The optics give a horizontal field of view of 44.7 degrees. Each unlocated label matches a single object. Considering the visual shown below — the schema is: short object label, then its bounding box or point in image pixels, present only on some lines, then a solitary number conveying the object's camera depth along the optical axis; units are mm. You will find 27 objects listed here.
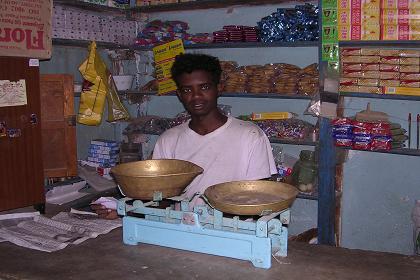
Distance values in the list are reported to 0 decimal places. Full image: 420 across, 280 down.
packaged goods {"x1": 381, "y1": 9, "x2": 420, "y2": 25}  3188
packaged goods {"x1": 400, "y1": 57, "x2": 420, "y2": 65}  3256
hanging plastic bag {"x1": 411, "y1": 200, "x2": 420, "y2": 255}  3473
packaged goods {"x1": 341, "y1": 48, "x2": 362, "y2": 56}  3421
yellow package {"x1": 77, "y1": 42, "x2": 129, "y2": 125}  4109
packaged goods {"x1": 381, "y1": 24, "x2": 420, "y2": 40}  3209
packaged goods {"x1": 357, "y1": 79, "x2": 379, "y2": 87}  3390
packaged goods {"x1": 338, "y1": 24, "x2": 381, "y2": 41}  3311
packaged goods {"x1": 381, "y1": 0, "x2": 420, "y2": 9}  3170
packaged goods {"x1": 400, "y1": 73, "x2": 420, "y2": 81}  3249
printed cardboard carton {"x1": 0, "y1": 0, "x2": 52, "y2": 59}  3043
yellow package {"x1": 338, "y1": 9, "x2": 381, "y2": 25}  3293
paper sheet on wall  3062
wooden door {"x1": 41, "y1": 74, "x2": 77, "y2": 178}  3797
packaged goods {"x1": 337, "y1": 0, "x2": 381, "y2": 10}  3281
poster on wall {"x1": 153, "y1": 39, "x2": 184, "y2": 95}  4191
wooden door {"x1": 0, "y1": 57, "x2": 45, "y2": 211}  3086
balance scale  1724
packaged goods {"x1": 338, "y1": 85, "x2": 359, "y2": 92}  3455
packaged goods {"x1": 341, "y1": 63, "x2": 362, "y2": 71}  3427
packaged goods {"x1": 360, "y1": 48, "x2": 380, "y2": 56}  3385
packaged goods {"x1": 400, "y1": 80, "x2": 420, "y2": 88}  3250
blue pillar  3568
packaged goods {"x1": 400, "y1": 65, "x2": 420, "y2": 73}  3254
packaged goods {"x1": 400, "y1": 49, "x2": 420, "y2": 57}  3270
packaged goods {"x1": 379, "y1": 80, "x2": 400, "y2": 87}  3314
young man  2443
